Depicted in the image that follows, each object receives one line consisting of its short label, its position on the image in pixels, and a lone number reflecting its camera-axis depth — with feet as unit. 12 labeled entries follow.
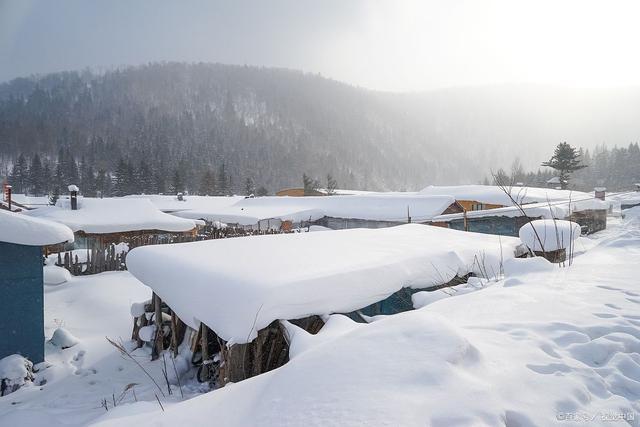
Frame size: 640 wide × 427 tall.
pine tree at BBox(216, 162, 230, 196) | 218.59
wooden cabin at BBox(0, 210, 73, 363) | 21.02
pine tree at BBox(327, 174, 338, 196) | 164.84
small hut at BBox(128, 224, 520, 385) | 14.20
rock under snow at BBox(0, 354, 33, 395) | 19.71
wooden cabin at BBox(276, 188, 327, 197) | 149.63
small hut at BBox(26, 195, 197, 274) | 57.09
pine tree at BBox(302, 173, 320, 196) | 152.35
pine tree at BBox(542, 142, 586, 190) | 120.16
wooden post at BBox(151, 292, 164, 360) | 22.98
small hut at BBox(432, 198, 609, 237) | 52.75
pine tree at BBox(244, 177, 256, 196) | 205.16
